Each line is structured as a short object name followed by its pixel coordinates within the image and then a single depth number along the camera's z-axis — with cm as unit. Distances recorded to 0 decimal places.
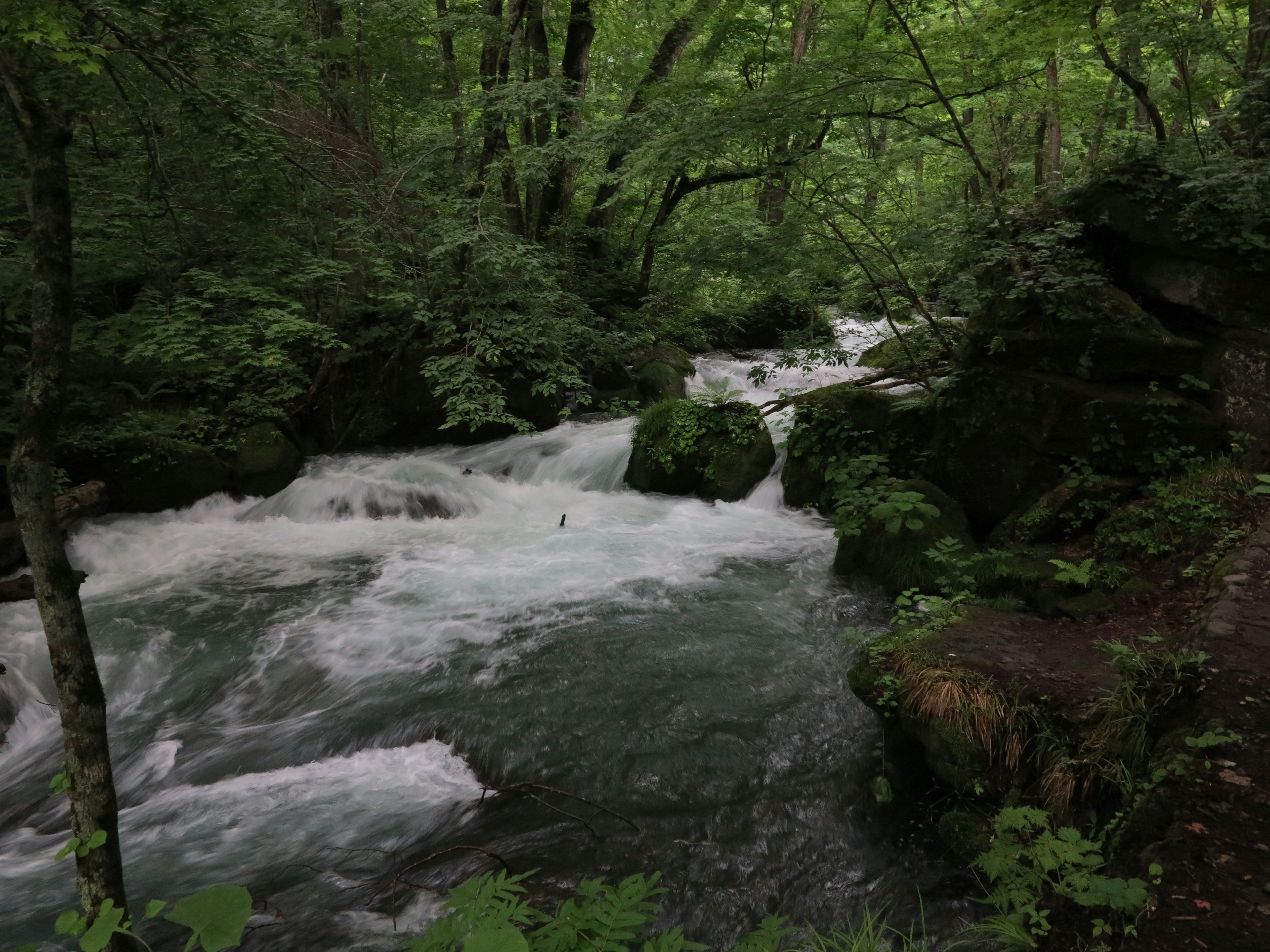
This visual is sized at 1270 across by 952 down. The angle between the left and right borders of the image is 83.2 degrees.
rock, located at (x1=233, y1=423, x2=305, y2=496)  1025
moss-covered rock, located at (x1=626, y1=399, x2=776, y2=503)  1014
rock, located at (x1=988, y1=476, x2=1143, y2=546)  630
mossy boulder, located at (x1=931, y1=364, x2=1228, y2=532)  626
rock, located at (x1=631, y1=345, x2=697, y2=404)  1381
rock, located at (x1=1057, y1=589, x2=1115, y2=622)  507
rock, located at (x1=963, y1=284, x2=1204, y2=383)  652
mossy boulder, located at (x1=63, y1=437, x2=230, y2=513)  924
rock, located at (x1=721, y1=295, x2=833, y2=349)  1755
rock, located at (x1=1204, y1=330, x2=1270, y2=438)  609
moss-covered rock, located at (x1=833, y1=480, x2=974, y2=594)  683
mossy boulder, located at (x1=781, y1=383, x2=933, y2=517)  833
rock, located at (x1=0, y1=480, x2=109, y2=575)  739
